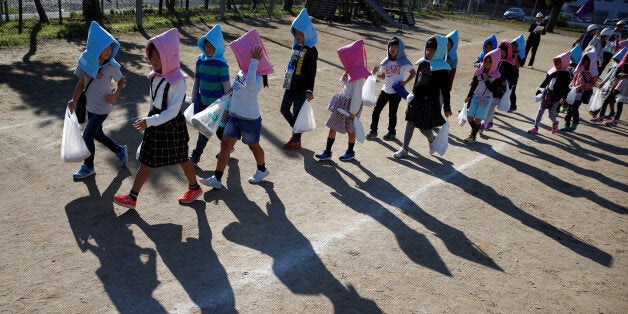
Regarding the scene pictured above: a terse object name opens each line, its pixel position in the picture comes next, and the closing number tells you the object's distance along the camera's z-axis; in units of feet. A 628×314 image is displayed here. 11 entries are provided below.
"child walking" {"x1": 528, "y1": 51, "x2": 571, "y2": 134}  28.14
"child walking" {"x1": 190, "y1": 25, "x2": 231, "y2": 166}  17.88
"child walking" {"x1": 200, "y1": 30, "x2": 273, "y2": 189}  16.94
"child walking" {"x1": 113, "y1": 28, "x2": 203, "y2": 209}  14.57
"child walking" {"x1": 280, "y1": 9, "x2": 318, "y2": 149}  21.15
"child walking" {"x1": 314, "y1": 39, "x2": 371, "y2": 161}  20.57
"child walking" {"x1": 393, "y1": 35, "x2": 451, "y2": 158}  21.54
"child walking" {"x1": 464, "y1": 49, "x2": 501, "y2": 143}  25.59
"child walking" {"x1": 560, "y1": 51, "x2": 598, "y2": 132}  30.81
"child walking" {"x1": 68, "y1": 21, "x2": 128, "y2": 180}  16.08
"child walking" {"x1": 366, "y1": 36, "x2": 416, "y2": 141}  23.16
